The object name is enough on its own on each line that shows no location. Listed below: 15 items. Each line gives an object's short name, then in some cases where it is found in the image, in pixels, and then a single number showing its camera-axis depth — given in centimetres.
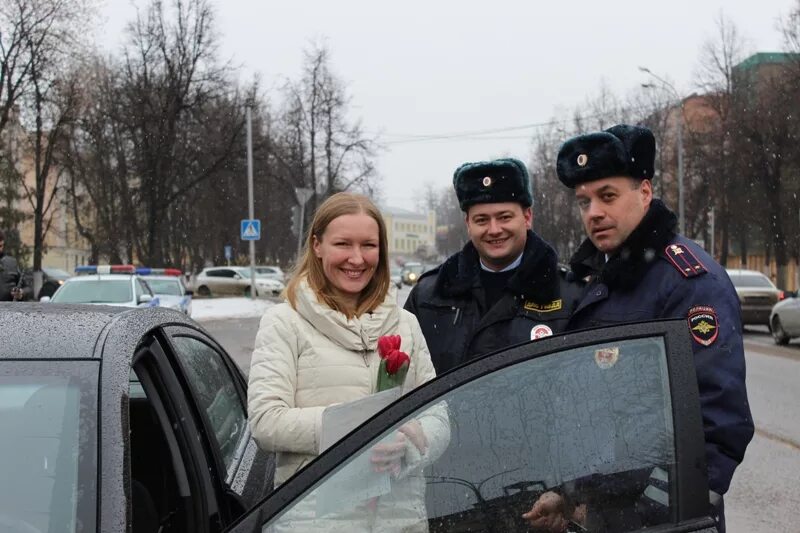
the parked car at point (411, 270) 4835
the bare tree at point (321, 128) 4100
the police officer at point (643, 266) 196
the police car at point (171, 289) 1684
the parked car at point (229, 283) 3875
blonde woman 208
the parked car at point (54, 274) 4058
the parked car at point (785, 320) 1534
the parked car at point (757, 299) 1836
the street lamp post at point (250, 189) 2753
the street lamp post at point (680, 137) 2732
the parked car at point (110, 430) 176
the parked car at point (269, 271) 4488
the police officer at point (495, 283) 287
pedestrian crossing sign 2447
